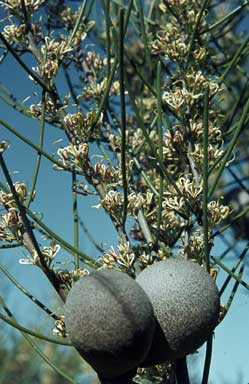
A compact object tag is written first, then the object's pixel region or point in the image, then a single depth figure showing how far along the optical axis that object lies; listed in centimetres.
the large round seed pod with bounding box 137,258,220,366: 56
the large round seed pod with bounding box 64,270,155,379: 54
